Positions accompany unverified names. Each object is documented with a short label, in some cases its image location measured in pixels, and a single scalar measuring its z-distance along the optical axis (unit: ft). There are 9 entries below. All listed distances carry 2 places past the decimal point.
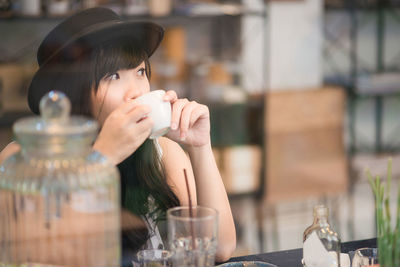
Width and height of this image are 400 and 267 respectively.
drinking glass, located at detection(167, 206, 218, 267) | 4.73
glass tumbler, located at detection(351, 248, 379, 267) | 5.35
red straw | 4.72
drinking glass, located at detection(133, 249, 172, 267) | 5.27
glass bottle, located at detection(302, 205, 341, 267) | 5.37
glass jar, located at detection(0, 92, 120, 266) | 4.20
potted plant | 4.72
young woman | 5.90
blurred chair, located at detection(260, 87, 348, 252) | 13.92
